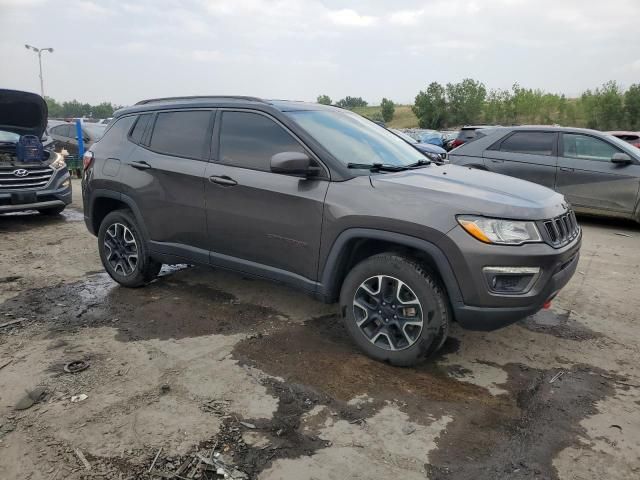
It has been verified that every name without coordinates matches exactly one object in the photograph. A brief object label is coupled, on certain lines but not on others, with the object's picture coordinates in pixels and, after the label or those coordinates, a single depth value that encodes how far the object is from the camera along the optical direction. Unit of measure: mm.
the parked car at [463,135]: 11859
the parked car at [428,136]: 21250
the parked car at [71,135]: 14398
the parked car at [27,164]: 7309
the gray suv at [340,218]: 3006
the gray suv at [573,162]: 7602
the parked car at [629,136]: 12422
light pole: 42347
